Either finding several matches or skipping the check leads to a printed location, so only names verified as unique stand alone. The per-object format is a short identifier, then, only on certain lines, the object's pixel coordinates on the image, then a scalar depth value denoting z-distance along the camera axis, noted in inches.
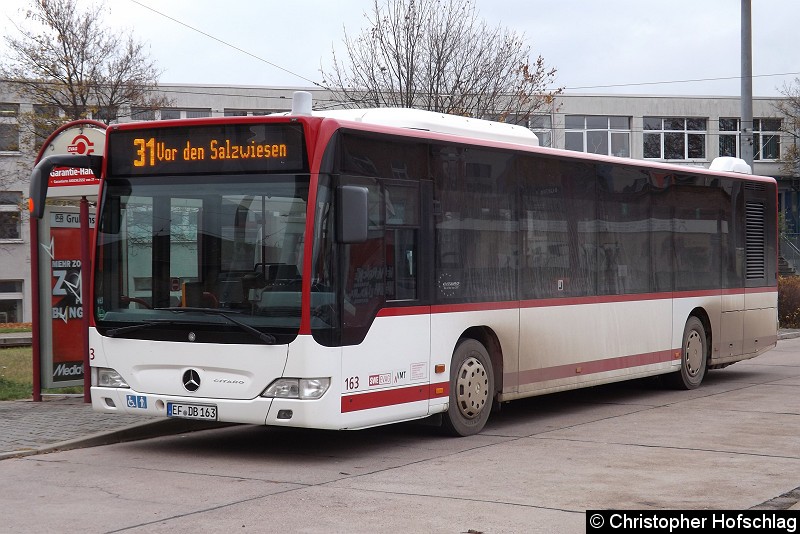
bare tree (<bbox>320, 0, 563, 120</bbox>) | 1146.0
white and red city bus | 397.1
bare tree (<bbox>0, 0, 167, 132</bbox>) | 1492.4
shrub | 1270.9
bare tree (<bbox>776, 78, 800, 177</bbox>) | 2202.3
